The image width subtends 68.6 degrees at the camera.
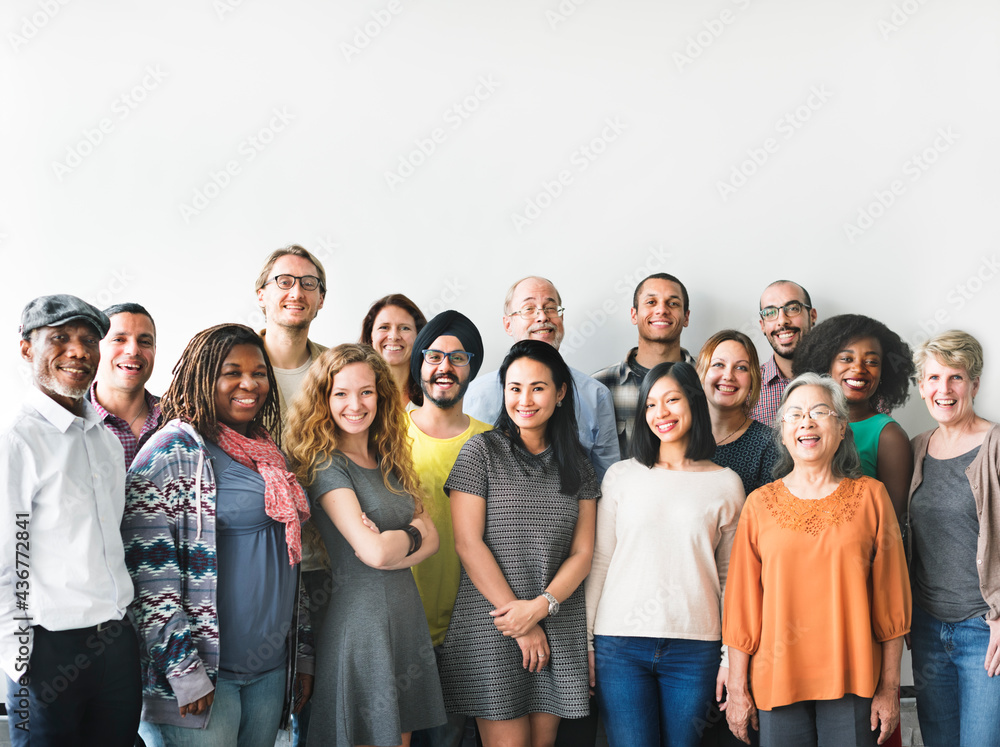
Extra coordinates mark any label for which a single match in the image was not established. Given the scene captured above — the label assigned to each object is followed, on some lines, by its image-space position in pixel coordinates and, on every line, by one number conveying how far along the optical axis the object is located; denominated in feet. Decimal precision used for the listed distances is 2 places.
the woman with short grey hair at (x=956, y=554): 8.31
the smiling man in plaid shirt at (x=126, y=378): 9.75
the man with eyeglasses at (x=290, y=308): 10.63
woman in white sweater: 7.86
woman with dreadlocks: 6.32
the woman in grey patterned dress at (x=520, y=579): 7.85
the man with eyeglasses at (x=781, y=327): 12.07
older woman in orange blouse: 7.41
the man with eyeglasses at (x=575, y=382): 10.28
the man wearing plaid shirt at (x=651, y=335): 11.67
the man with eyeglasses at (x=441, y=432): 8.74
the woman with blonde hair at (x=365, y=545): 7.23
